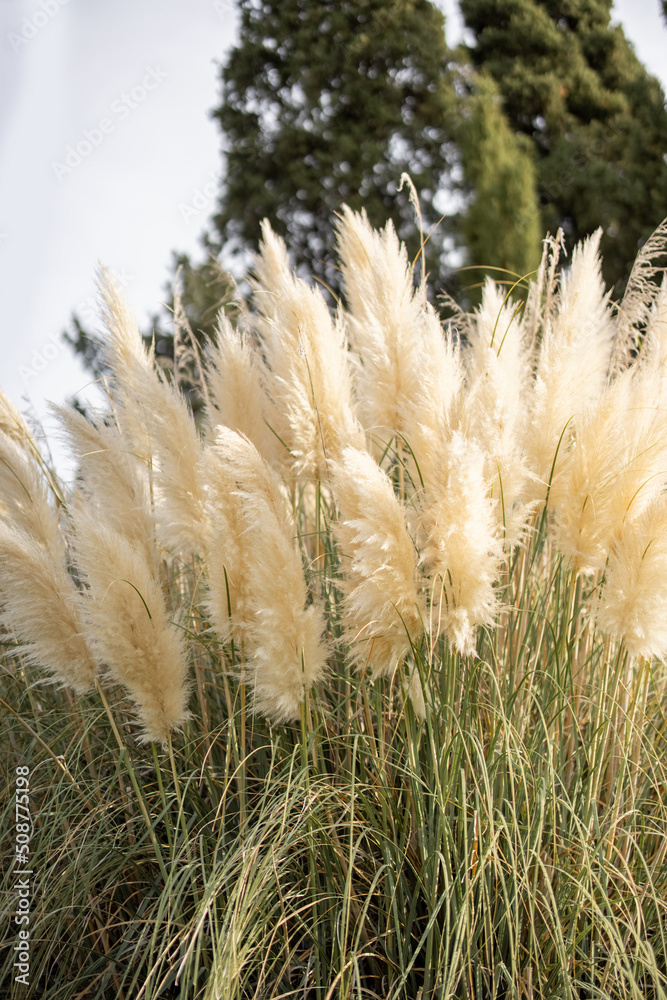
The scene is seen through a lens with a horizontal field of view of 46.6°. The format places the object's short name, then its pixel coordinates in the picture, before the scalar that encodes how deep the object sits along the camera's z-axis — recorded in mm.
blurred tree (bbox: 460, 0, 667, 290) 13148
